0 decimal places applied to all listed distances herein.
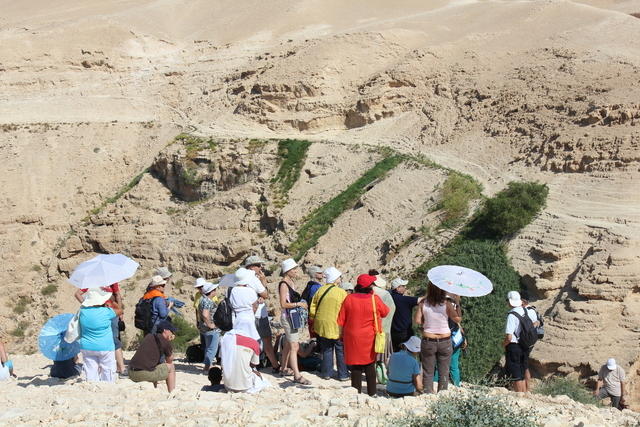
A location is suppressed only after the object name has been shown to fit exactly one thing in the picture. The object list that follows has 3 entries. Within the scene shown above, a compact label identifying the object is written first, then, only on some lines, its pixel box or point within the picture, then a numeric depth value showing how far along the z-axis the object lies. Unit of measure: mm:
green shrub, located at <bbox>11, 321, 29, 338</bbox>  20250
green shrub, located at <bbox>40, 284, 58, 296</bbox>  21594
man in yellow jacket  9086
